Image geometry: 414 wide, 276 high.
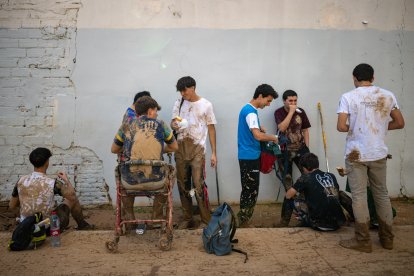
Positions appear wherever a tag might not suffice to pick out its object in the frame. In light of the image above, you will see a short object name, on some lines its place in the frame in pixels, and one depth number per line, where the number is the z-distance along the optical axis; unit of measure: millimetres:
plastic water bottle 4426
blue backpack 4273
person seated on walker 4203
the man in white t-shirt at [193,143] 5438
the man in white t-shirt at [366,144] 4266
